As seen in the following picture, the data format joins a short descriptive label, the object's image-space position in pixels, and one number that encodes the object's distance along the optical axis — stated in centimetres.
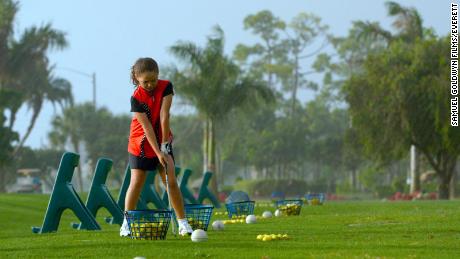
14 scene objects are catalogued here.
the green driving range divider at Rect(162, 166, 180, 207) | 1997
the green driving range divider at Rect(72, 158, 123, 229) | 1302
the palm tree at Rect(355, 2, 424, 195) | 4656
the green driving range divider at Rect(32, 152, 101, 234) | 1144
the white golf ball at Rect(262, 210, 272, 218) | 1560
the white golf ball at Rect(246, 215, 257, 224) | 1339
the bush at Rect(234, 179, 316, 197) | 6888
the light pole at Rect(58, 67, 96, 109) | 7331
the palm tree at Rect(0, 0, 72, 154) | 5488
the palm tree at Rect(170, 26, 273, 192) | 4288
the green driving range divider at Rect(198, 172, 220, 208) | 2605
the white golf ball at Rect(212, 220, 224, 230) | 1106
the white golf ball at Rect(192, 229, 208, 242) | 846
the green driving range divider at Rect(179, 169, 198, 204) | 2315
